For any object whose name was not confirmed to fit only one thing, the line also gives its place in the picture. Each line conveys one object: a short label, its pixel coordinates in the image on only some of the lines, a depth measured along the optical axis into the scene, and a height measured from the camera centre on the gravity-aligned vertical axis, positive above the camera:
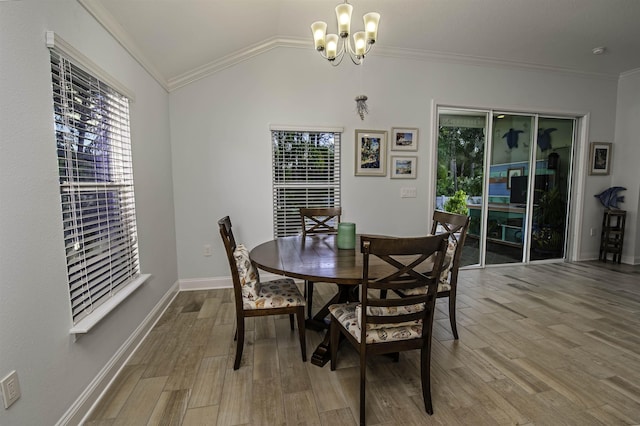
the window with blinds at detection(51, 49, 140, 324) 1.44 +0.03
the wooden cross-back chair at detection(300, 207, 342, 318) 2.90 -0.26
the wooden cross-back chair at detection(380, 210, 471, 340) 2.11 -0.54
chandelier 1.88 +1.08
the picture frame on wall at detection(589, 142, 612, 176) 4.29 +0.46
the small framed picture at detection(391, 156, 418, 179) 3.66 +0.28
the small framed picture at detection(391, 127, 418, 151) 3.61 +0.63
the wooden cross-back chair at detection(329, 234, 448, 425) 1.35 -0.63
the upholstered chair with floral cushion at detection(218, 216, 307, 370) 1.86 -0.72
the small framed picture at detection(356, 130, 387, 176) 3.52 +0.45
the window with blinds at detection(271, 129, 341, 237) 3.40 +0.18
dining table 1.59 -0.45
